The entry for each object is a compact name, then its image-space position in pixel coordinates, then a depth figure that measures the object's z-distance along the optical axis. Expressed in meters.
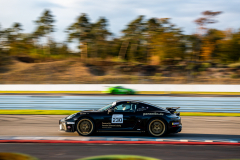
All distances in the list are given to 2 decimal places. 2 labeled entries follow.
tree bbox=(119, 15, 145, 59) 52.69
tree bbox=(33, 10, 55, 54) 54.59
